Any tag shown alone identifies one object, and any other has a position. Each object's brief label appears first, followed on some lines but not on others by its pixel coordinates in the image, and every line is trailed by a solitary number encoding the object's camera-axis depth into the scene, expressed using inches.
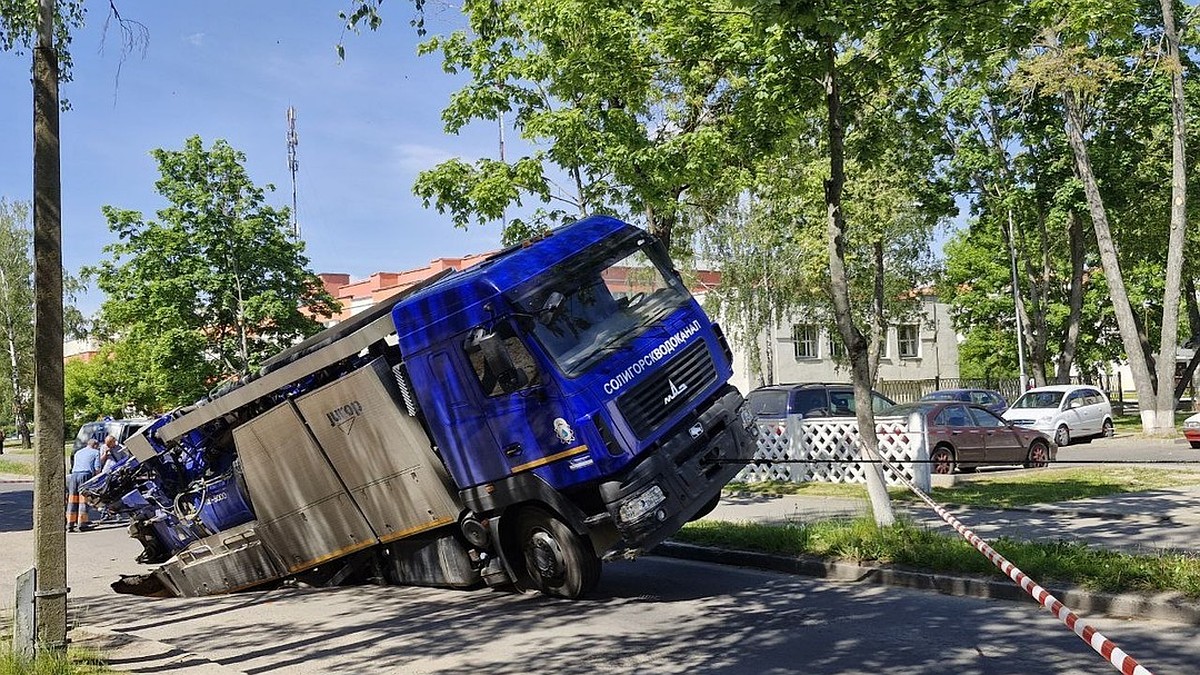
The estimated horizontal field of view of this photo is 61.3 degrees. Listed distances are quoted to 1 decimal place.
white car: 1074.7
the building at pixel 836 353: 1881.3
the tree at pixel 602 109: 577.0
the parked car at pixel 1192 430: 887.1
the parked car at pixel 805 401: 759.7
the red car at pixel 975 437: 724.0
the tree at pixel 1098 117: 980.6
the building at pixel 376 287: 1964.8
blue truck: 341.1
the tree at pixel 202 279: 1272.1
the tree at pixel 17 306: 2341.3
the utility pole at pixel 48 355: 267.4
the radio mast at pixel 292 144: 1847.9
